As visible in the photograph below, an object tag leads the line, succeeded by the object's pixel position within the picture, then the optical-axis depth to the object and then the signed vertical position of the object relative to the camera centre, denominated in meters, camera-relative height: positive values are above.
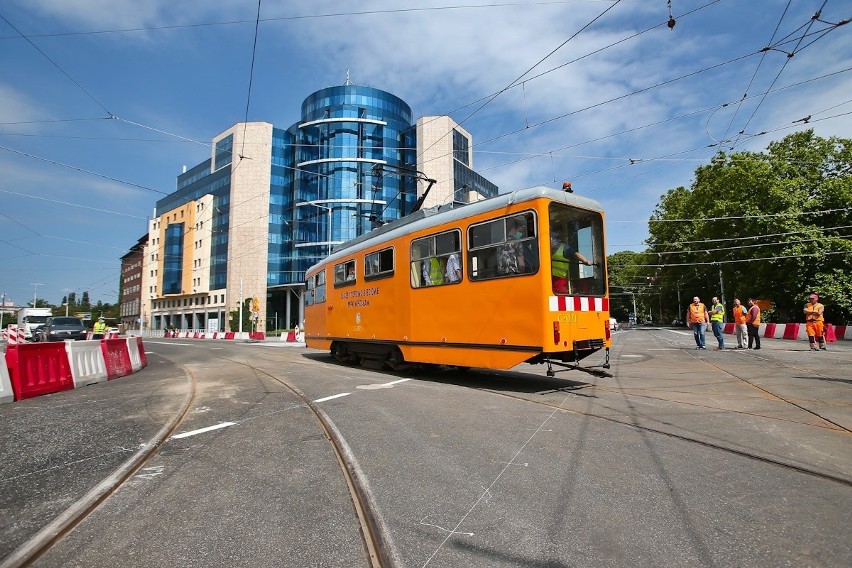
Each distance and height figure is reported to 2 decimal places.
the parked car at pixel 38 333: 27.53 -0.51
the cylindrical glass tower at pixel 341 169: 59.16 +18.80
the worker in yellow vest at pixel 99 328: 26.44 -0.25
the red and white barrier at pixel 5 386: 7.84 -0.99
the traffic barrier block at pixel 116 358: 11.70 -0.87
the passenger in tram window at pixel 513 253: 7.63 +1.01
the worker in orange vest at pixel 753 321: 15.30 -0.30
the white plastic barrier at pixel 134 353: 13.47 -0.87
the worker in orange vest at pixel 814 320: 14.55 -0.29
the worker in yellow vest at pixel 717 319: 15.34 -0.22
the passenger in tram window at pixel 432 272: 8.95 +0.86
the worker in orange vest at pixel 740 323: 15.96 -0.39
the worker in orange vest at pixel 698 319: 15.91 -0.21
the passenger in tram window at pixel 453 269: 8.58 +0.85
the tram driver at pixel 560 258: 7.51 +0.91
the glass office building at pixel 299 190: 59.66 +16.57
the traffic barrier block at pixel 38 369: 8.21 -0.82
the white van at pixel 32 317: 38.34 +0.64
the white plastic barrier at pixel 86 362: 10.08 -0.83
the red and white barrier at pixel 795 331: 19.91 -0.96
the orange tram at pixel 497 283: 7.45 +0.57
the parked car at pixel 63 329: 25.27 -0.26
